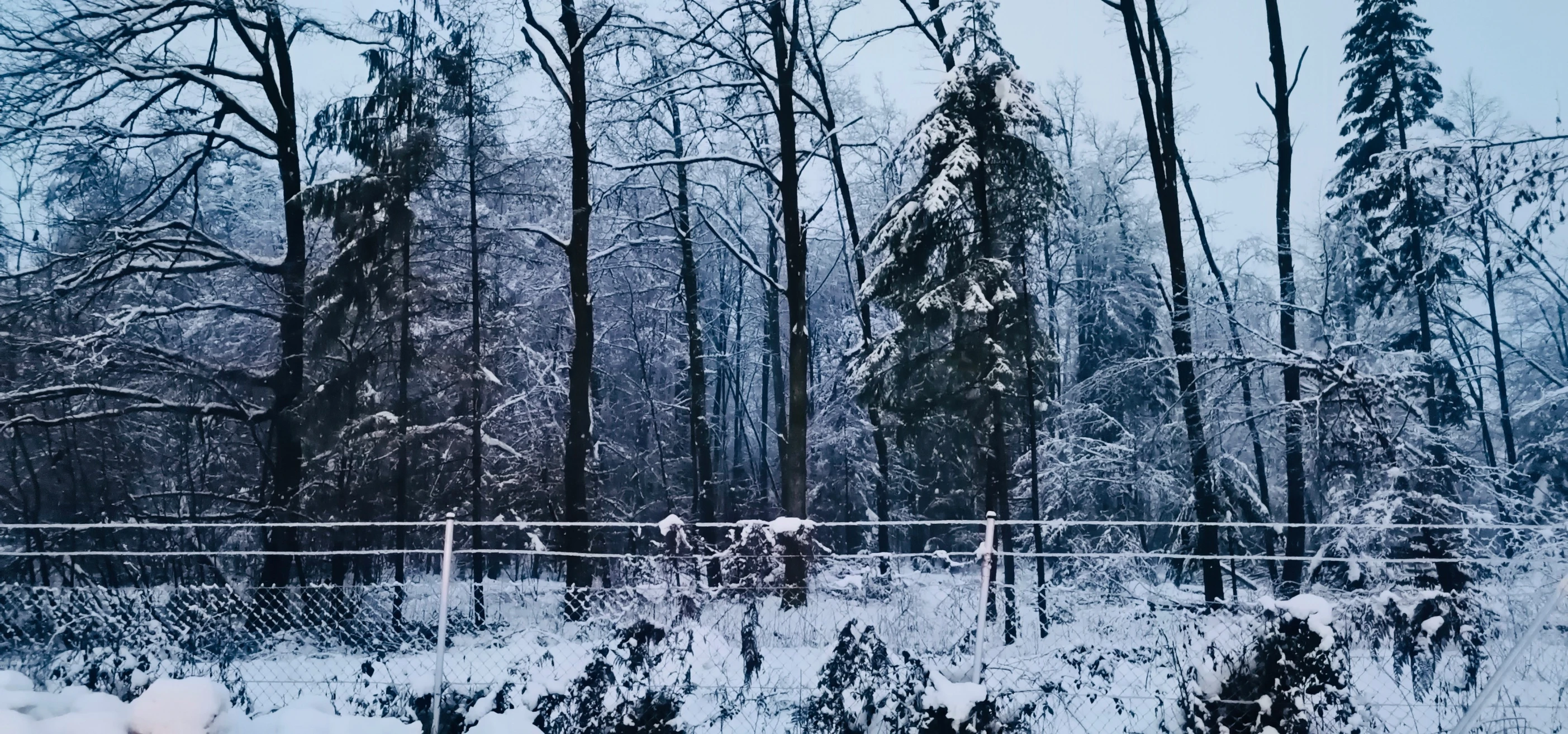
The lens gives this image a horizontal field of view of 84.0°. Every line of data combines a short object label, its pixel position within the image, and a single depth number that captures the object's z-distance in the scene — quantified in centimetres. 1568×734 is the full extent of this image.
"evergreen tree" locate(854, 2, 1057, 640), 1239
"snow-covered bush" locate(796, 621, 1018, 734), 445
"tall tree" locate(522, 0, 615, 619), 1195
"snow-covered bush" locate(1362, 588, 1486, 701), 574
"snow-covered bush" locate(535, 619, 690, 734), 476
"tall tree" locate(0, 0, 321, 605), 1045
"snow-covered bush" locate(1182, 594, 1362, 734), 459
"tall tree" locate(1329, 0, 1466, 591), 1505
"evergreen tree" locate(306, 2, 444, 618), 1405
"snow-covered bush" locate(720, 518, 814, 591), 596
